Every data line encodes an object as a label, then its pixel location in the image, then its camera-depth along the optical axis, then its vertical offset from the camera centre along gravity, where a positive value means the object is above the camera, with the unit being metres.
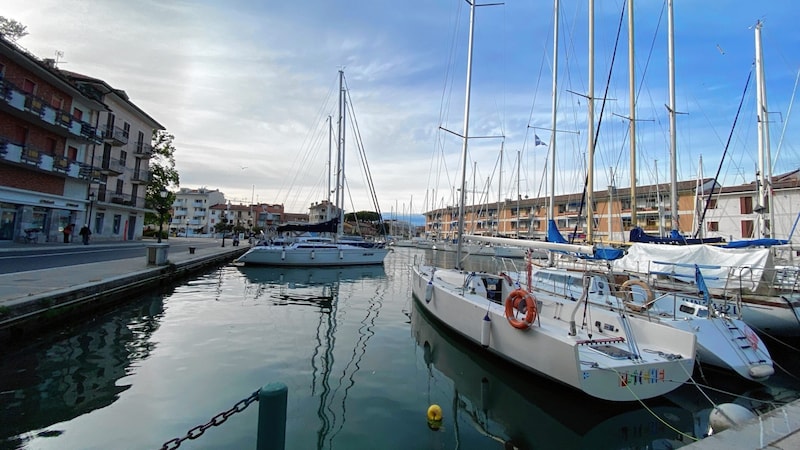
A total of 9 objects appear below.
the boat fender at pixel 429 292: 11.01 -1.46
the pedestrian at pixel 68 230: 25.59 -0.51
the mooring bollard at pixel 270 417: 2.94 -1.47
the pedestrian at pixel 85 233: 25.28 -0.62
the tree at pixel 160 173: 38.75 +5.93
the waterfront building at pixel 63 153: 22.39 +5.46
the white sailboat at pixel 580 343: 5.52 -1.63
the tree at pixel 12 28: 25.86 +13.76
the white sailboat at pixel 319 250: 26.59 -0.96
